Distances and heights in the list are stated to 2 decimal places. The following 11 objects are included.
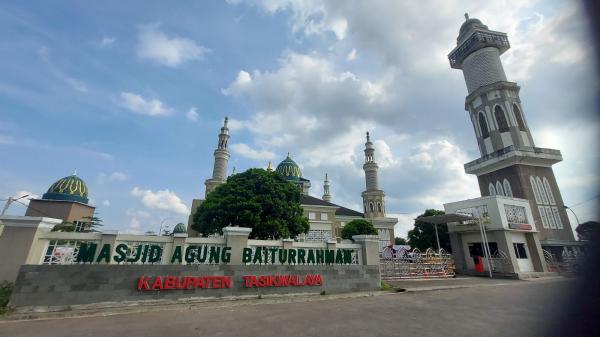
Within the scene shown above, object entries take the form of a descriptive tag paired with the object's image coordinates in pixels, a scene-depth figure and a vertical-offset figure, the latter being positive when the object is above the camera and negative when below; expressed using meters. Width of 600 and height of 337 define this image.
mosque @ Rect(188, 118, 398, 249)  39.28 +9.05
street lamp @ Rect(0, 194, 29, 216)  23.84 +4.69
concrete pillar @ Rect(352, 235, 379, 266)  12.60 +0.70
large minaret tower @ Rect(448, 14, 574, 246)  27.60 +14.44
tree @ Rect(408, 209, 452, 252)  33.53 +3.57
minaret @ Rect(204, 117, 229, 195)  42.09 +14.99
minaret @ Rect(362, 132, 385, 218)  46.21 +11.94
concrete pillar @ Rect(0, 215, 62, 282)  7.91 +0.44
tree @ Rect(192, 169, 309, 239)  20.69 +4.16
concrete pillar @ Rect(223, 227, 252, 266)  10.23 +0.78
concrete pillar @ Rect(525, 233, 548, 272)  22.34 +1.12
